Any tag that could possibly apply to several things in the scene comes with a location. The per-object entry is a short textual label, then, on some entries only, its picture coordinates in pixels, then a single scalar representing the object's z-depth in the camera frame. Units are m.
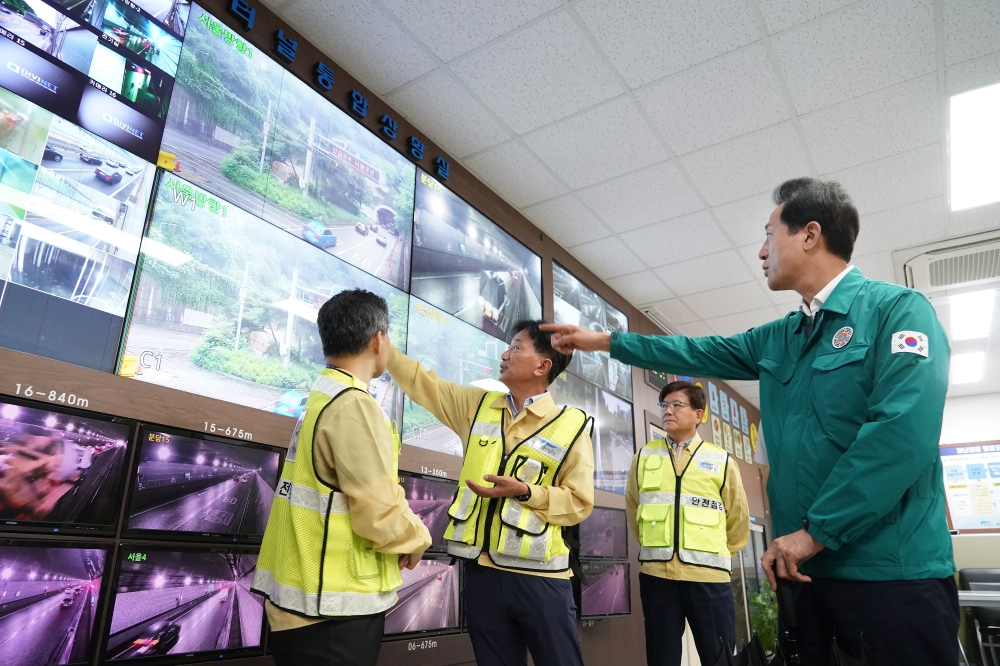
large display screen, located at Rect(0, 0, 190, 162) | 1.95
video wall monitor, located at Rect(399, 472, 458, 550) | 3.01
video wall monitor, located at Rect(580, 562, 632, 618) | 4.21
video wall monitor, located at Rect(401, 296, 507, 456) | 3.21
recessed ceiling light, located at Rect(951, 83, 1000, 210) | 3.51
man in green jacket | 1.15
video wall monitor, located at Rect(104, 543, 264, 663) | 1.88
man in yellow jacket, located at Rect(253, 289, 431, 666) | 1.49
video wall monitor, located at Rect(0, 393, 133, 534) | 1.70
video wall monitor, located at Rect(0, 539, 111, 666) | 1.63
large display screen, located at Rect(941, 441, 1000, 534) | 8.58
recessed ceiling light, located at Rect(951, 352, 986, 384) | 7.44
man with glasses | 2.86
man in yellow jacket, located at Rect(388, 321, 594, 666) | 1.92
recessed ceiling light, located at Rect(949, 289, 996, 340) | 5.83
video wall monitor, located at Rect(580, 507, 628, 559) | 4.32
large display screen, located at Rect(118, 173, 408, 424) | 2.15
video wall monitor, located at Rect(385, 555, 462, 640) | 2.82
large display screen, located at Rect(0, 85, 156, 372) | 1.81
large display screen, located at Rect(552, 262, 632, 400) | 4.80
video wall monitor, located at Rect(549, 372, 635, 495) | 4.54
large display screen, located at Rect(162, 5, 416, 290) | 2.46
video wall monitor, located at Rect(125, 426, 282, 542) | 2.00
